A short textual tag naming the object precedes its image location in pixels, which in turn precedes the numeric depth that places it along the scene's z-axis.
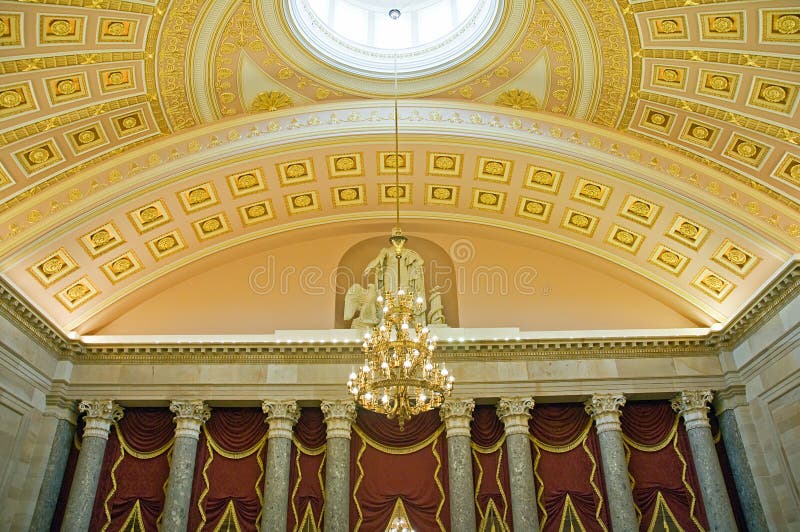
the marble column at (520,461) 11.12
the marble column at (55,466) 10.95
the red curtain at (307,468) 11.70
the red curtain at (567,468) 11.61
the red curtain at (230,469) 11.64
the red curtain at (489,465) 11.74
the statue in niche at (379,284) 13.02
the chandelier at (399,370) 7.71
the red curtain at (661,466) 11.49
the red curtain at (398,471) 11.67
